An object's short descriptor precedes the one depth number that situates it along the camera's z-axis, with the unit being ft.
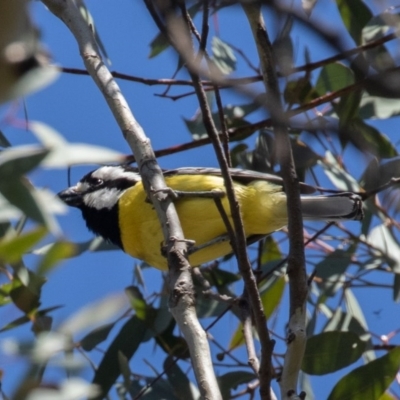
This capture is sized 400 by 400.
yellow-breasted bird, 18.48
